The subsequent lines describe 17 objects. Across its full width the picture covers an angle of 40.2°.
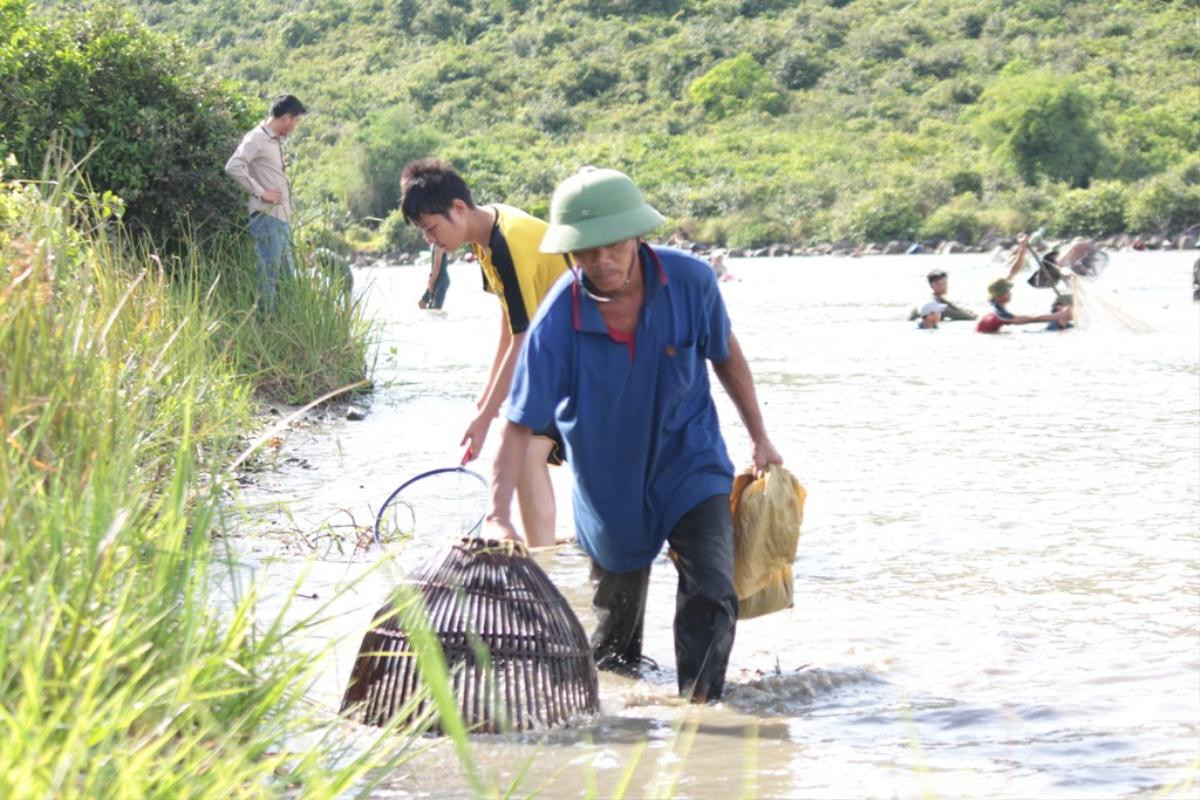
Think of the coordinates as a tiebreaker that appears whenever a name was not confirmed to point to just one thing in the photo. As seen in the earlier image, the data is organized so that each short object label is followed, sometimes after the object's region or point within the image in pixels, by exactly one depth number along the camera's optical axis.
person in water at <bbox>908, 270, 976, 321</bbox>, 21.19
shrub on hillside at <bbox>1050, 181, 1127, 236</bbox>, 58.12
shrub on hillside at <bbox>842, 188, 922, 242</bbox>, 63.00
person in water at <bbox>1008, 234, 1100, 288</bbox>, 20.08
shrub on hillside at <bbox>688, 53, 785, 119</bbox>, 97.06
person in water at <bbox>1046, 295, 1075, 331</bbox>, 19.95
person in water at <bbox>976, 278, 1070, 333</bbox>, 19.61
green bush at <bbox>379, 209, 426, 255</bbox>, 66.25
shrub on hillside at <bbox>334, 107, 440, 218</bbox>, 77.38
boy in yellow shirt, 5.76
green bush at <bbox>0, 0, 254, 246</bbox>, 11.17
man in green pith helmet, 4.39
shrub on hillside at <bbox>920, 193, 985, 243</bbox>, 60.16
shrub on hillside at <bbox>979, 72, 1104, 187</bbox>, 71.00
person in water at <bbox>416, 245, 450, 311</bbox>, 25.07
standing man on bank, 11.20
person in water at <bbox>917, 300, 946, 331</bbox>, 20.81
